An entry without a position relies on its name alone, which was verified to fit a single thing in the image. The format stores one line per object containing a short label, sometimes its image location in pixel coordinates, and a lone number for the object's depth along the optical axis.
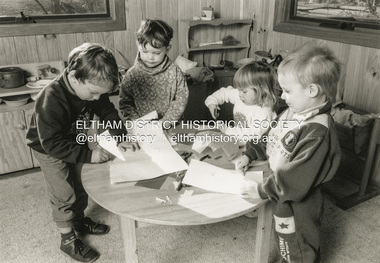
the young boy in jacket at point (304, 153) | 1.19
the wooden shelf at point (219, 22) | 3.17
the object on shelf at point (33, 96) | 2.56
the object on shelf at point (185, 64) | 3.14
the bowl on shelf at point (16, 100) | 2.48
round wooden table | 1.15
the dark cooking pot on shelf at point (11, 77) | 2.52
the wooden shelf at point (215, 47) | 3.28
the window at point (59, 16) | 2.65
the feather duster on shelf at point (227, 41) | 3.45
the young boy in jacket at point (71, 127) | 1.44
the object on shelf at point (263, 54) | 3.15
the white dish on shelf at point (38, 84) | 2.58
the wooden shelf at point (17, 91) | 2.43
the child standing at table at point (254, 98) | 1.74
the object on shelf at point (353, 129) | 2.14
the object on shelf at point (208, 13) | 3.25
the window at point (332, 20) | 2.37
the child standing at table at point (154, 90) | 2.04
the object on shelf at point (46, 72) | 2.76
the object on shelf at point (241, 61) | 3.37
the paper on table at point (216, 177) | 1.29
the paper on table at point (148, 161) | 1.38
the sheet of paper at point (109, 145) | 1.56
